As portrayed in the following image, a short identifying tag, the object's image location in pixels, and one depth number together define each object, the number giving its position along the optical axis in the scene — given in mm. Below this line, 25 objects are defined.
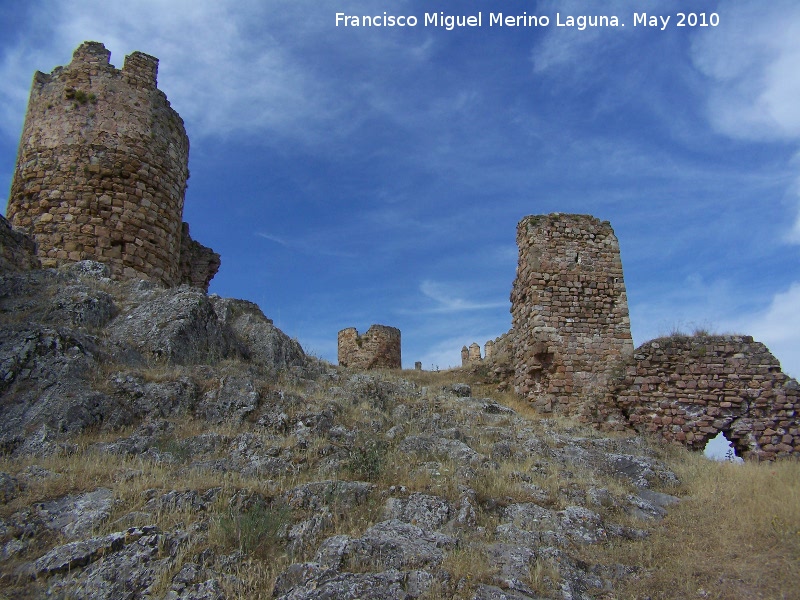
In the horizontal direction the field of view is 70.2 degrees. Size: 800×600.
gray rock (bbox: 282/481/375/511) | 5180
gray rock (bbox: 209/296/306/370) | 10031
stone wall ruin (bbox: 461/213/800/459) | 11898
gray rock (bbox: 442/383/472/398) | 11748
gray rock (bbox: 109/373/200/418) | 6922
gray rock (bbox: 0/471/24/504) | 4703
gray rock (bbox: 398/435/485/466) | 6888
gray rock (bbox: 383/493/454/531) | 5078
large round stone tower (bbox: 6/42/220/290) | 11188
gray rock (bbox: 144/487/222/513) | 4734
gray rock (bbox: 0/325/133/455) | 6082
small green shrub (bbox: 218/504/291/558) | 4355
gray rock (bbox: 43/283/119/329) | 8391
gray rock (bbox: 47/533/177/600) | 3750
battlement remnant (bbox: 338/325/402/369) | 23938
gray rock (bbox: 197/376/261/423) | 7188
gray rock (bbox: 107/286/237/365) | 8344
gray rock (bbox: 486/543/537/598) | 4102
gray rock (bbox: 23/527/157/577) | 3920
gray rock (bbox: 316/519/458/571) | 4273
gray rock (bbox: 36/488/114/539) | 4426
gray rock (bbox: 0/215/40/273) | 9461
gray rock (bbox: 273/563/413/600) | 3838
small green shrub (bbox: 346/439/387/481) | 5996
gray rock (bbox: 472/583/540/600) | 3930
